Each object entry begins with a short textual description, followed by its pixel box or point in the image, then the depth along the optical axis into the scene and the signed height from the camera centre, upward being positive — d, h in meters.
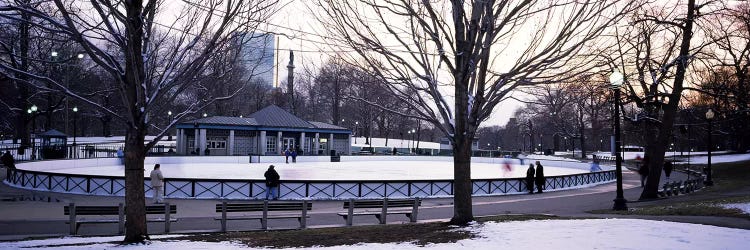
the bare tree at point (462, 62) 10.59 +1.72
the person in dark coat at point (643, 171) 27.02 -1.41
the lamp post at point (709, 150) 27.38 -0.32
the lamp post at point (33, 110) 40.41 +2.75
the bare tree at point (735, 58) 20.75 +4.07
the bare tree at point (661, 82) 19.89 +2.42
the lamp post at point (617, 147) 15.34 -0.12
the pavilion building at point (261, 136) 54.72 +0.79
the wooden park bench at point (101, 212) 11.62 -1.61
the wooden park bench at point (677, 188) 22.69 -2.01
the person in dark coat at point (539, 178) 25.22 -1.65
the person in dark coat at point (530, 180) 24.78 -1.71
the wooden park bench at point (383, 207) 14.18 -1.76
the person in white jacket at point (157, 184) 18.86 -1.49
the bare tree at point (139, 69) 9.06 +1.33
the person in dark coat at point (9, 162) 26.01 -0.99
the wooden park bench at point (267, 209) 13.02 -1.66
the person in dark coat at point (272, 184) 20.12 -1.58
